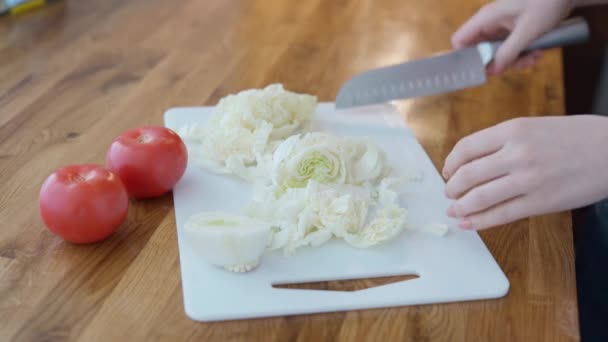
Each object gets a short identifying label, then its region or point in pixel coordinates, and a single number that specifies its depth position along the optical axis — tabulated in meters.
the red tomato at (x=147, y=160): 1.00
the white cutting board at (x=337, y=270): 0.85
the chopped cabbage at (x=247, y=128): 1.12
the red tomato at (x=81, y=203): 0.88
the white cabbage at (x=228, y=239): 0.86
